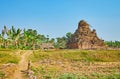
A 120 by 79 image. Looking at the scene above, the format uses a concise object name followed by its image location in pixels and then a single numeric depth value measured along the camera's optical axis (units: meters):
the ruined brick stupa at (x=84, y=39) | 39.05
